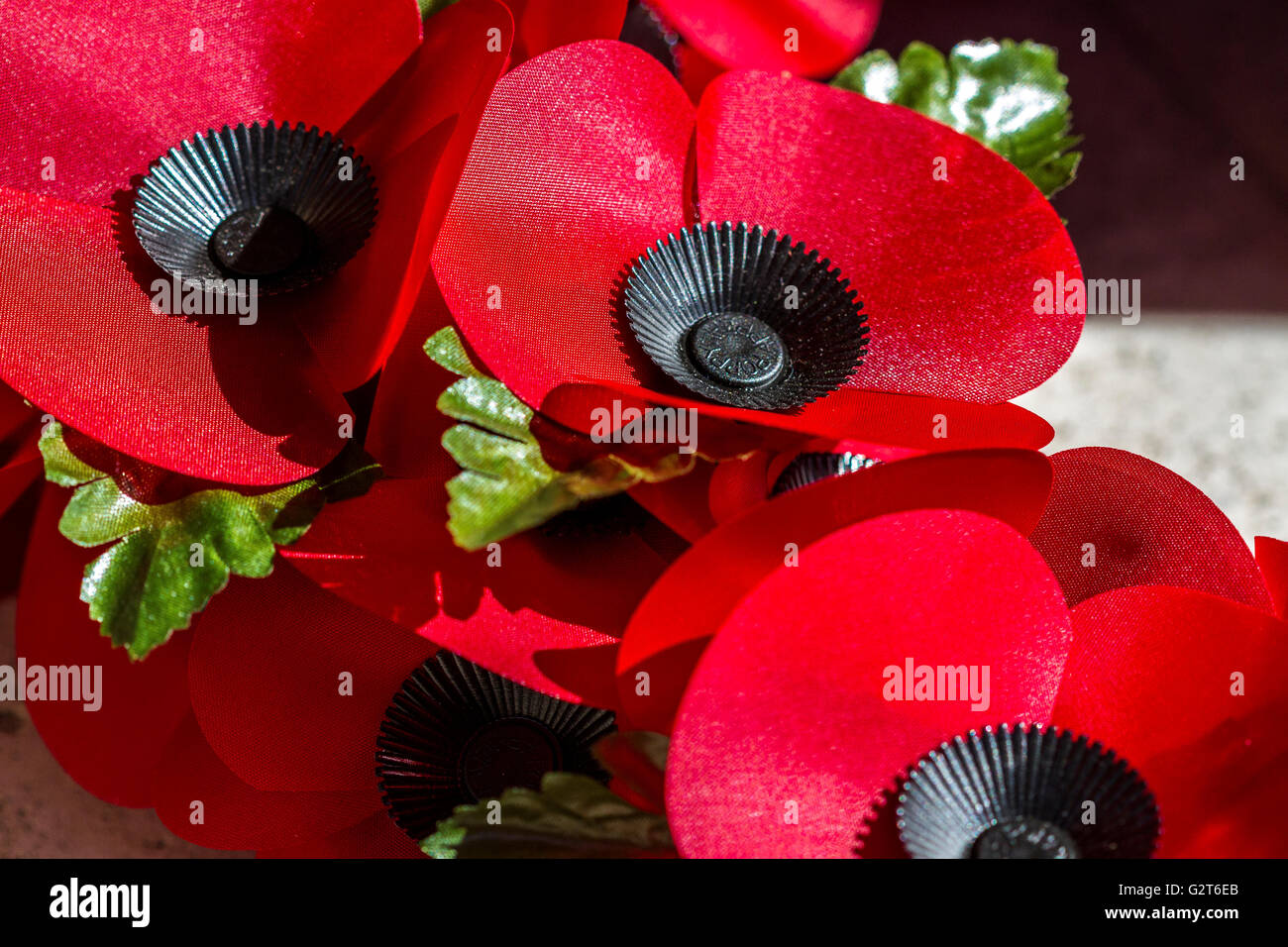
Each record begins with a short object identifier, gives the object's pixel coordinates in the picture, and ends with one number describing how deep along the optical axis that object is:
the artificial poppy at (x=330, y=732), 0.41
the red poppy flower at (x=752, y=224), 0.41
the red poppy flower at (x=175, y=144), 0.40
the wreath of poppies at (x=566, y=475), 0.39
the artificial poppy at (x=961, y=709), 0.39
